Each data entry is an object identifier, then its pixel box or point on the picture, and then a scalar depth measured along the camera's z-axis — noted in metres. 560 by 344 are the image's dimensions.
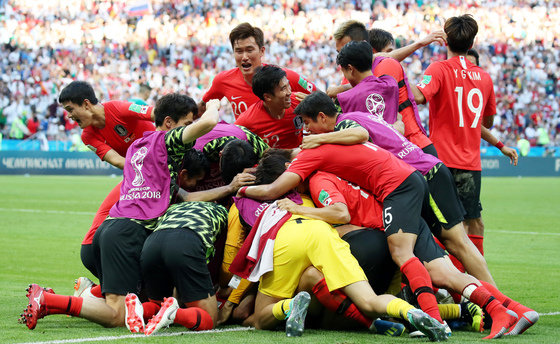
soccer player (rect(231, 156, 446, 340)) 10.84
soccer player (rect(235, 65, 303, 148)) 14.78
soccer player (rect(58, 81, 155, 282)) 16.22
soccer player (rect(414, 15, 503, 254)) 15.70
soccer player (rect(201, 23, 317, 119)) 16.87
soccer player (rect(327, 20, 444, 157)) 15.05
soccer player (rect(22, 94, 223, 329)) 11.56
